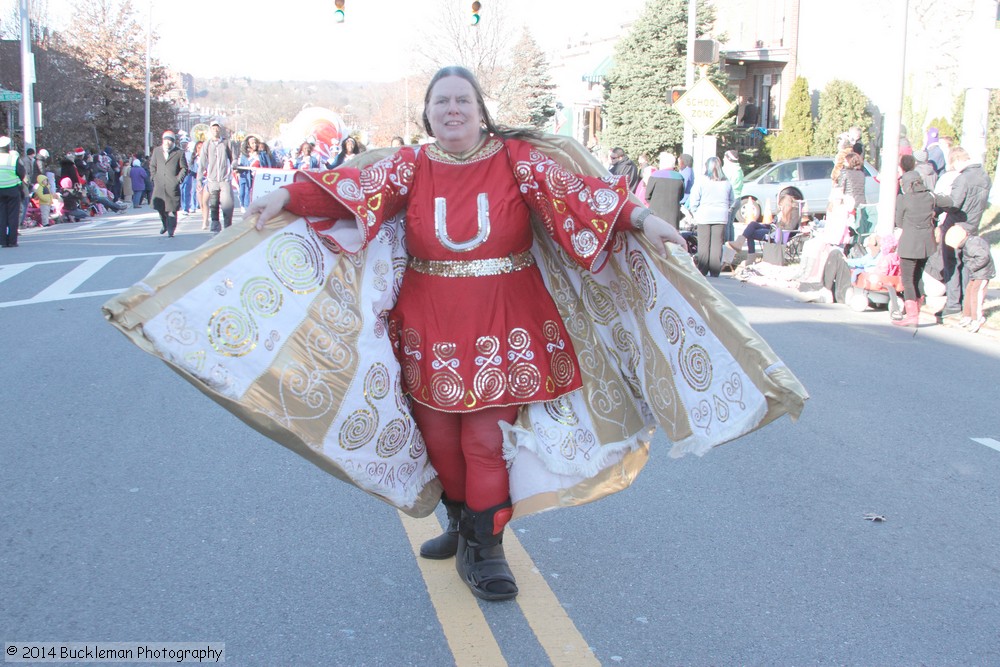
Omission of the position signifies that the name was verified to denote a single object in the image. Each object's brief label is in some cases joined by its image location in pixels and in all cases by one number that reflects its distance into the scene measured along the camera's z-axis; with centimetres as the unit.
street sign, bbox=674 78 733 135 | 1847
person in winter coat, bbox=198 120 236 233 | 1805
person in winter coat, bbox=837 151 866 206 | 1474
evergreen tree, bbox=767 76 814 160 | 3266
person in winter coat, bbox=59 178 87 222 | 2423
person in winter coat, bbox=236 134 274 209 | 2064
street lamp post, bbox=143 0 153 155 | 4663
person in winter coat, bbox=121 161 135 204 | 3609
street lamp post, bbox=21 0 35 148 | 2764
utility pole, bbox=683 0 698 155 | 2126
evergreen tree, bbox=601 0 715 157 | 3575
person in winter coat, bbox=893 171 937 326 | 1065
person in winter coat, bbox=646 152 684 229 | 1470
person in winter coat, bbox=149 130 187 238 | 1822
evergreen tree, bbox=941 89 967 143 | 2419
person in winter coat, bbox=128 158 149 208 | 3169
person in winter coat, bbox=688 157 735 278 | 1452
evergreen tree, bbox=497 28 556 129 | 5119
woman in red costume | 372
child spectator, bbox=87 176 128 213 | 2844
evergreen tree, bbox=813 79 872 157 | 3158
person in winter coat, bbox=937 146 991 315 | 1155
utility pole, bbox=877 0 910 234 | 1366
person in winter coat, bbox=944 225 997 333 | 1044
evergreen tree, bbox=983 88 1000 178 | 2391
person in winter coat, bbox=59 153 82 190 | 2508
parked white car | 2277
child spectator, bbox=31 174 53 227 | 2189
